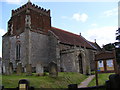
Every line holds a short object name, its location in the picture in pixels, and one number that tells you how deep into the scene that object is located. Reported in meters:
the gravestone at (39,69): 15.75
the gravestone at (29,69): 14.98
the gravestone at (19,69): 16.05
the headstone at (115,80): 4.19
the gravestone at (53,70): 13.23
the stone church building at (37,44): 23.50
